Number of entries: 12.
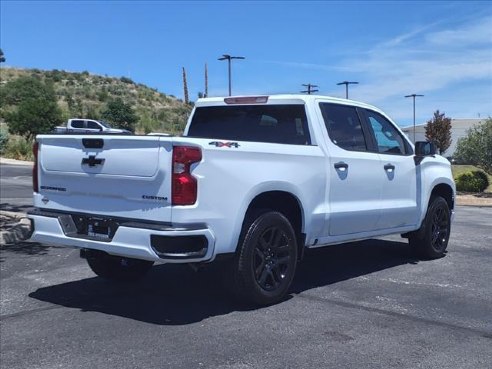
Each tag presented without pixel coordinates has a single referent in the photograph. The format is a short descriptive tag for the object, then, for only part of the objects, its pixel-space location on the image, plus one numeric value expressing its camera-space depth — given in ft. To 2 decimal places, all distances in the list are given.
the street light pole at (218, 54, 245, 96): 124.83
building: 249.82
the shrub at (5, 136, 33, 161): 126.81
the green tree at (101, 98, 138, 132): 149.18
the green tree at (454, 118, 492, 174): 73.72
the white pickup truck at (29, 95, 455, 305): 16.52
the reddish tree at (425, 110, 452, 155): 179.83
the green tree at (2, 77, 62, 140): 136.15
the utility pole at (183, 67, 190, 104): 87.84
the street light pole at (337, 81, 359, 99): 153.35
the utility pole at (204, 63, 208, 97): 120.06
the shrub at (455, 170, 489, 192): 76.02
